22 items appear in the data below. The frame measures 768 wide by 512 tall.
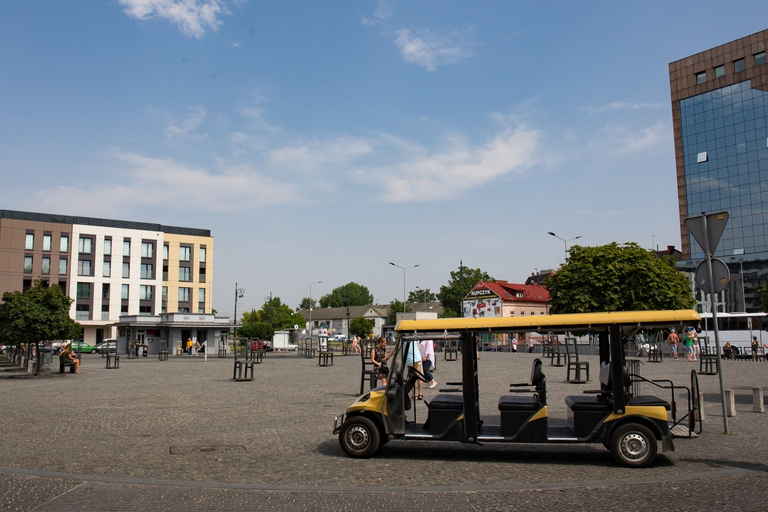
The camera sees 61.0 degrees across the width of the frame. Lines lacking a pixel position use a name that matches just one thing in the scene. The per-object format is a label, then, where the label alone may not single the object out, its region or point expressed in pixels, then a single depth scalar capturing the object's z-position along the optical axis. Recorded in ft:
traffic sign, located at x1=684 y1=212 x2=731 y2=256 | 35.94
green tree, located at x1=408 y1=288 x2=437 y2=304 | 595.92
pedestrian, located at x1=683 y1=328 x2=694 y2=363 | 125.86
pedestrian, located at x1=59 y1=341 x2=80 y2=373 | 87.61
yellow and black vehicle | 27.04
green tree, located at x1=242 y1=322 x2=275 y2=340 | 257.34
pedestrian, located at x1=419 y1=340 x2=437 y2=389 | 48.23
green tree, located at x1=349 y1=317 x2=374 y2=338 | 405.59
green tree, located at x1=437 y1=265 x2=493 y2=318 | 422.41
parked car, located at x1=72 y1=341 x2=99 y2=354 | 215.63
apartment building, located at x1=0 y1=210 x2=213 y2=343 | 247.29
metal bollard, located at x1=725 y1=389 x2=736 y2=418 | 40.73
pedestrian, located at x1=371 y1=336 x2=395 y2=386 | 54.66
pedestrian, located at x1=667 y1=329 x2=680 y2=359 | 142.57
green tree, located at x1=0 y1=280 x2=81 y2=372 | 75.15
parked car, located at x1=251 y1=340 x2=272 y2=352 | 220.35
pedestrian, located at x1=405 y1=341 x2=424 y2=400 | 30.27
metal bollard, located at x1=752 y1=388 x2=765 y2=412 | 43.14
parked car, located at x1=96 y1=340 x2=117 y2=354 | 185.57
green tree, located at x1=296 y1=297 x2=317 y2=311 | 629.63
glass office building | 287.07
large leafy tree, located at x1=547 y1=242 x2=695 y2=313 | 150.30
